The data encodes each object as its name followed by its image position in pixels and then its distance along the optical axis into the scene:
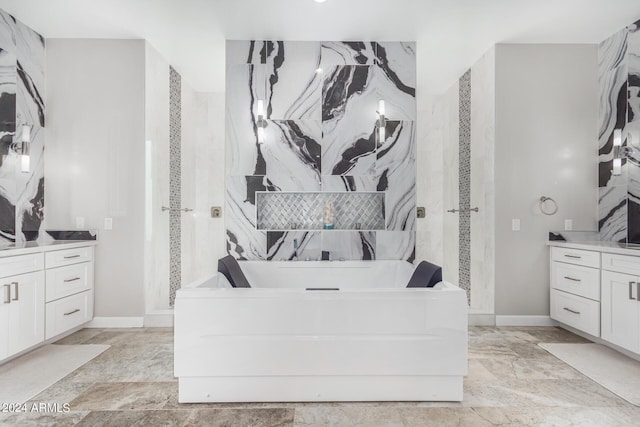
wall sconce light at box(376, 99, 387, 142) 3.49
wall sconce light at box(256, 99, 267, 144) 3.49
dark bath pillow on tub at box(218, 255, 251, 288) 2.57
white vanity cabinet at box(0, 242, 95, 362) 2.54
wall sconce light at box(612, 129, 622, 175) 3.37
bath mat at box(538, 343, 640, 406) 2.28
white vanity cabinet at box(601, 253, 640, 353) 2.61
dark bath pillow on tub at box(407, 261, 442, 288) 2.32
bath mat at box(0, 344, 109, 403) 2.24
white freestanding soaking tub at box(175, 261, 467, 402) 2.06
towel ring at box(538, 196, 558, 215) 3.55
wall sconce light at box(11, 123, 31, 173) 3.18
